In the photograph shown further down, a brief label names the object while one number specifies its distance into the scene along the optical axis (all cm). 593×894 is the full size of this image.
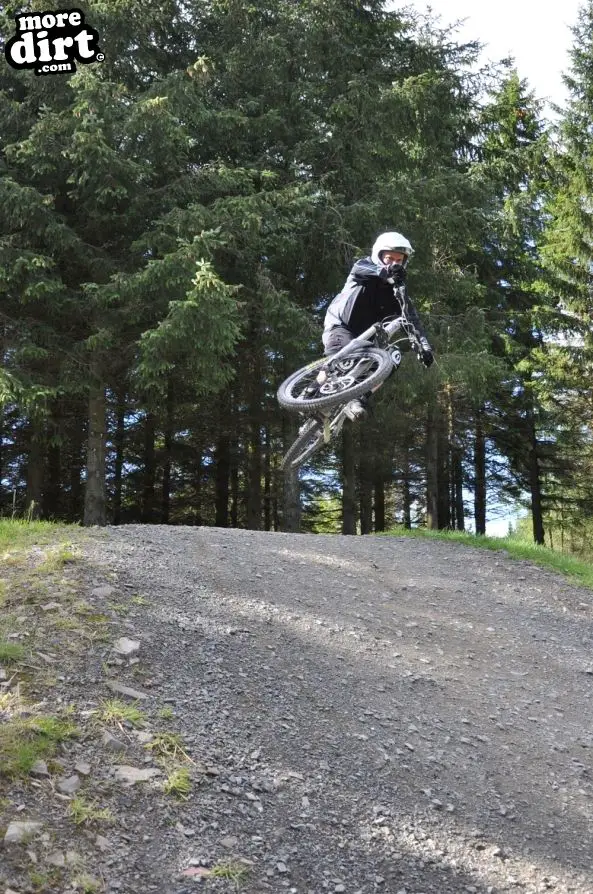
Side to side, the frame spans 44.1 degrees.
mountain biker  593
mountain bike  588
